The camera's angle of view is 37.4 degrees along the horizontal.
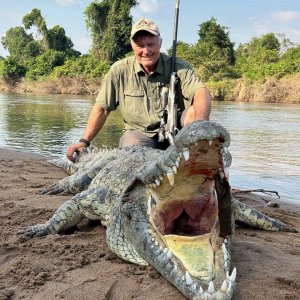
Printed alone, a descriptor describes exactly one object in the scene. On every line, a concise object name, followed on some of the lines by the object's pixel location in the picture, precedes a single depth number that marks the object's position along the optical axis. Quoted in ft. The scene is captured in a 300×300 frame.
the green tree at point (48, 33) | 189.16
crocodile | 6.43
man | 14.73
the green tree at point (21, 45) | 190.80
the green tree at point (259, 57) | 112.27
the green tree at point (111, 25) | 153.07
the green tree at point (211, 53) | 124.26
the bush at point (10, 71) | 148.36
